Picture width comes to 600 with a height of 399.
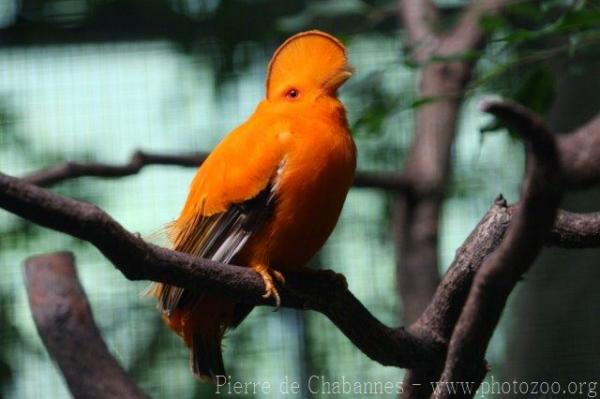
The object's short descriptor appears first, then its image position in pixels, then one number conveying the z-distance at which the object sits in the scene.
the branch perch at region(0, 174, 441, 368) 3.66
